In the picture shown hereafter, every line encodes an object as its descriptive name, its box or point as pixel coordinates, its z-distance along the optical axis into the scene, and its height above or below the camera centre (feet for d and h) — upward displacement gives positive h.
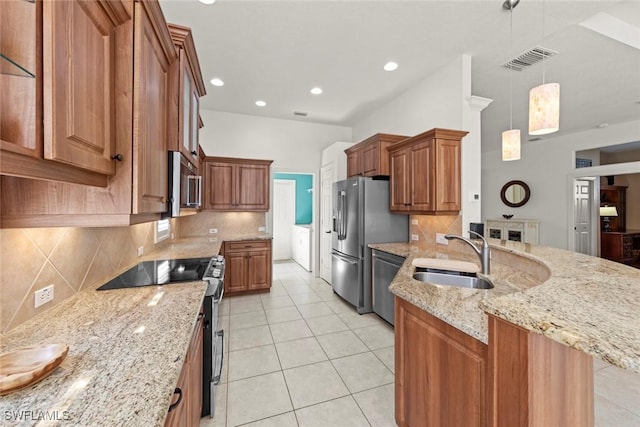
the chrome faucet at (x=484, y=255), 6.07 -0.95
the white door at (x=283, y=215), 22.90 -0.08
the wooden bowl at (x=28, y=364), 2.41 -1.52
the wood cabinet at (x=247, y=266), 13.70 -2.81
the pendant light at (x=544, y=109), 6.67 +2.76
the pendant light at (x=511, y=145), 9.61 +2.60
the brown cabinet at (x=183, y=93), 5.35 +2.72
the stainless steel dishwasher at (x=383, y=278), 10.16 -2.66
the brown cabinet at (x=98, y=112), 2.48 +1.21
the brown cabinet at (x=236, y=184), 14.46 +1.72
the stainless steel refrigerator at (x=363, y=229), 11.71 -0.69
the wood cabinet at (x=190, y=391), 3.21 -2.62
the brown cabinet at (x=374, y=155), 12.03 +2.90
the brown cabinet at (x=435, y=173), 9.73 +1.62
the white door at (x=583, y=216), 18.88 -0.11
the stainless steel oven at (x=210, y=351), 5.74 -3.08
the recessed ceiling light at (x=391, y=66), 10.59 +6.15
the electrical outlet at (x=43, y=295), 4.00 -1.29
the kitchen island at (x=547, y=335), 2.06 -1.35
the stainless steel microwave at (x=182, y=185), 5.04 +0.67
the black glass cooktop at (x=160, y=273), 5.82 -1.53
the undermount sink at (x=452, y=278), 5.93 -1.52
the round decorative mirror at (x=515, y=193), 21.75 +1.82
